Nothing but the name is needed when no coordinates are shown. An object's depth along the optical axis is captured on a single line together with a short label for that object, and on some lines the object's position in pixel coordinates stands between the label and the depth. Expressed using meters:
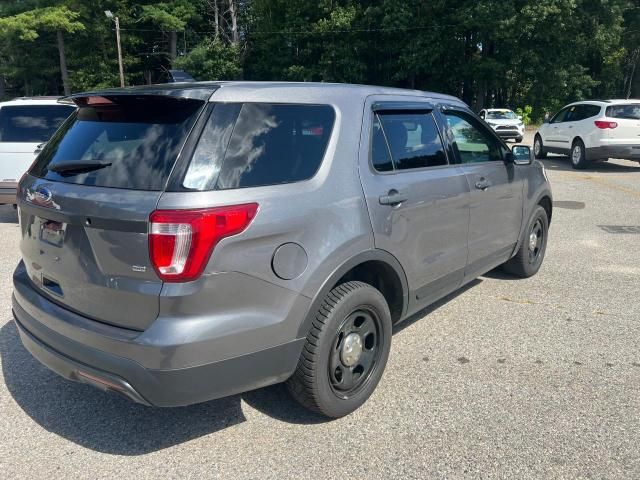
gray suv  2.34
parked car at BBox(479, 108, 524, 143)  24.32
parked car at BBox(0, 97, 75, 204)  7.55
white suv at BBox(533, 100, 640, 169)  13.24
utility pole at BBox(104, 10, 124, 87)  35.56
